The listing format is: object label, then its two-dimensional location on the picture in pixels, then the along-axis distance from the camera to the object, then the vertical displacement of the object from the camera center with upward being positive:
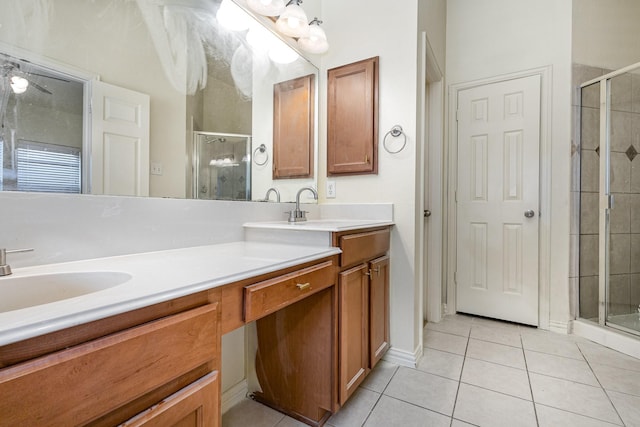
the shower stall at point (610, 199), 2.20 +0.10
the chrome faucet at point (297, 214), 1.76 -0.02
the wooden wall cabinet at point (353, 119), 1.89 +0.62
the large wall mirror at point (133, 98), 0.85 +0.42
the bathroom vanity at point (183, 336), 0.45 -0.27
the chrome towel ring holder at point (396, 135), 1.80 +0.48
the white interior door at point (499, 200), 2.38 +0.10
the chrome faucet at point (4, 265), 0.73 -0.14
